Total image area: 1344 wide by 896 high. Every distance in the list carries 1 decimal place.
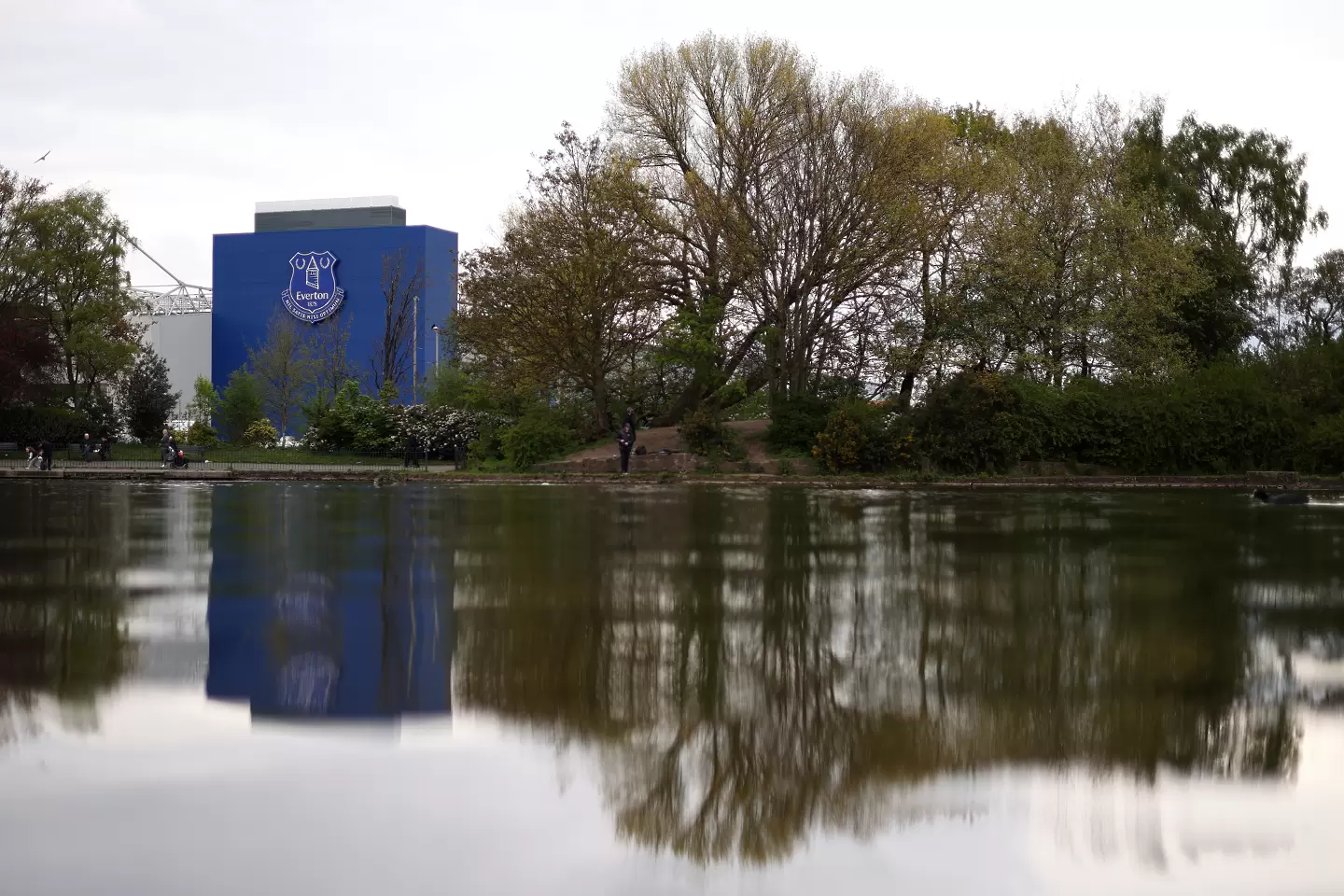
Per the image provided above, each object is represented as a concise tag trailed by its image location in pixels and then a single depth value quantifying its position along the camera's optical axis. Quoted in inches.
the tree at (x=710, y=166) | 1651.1
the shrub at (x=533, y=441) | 1631.4
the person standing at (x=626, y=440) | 1534.2
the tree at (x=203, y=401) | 2888.8
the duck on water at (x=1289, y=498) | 1104.8
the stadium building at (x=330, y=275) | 3142.2
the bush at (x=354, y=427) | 1977.1
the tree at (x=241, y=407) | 2763.3
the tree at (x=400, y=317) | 2559.1
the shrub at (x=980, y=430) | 1464.1
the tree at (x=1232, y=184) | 2081.7
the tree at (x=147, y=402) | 2381.9
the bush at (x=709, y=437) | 1552.7
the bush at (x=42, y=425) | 2174.0
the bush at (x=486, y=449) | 1711.4
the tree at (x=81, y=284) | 2330.2
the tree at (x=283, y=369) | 2910.9
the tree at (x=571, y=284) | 1619.1
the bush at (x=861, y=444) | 1488.7
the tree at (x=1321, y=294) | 2992.1
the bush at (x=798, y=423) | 1555.1
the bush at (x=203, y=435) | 2364.4
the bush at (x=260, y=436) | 2353.6
